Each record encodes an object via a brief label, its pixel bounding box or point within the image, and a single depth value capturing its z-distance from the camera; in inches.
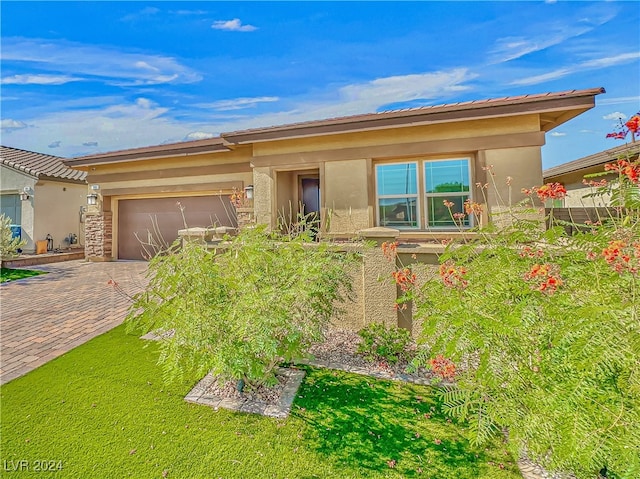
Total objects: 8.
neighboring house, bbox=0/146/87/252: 605.6
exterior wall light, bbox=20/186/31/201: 602.5
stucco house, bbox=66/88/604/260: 310.3
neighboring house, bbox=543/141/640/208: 446.6
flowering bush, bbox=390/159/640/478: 69.1
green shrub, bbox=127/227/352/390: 126.8
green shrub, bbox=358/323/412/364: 179.8
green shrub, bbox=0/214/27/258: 478.9
